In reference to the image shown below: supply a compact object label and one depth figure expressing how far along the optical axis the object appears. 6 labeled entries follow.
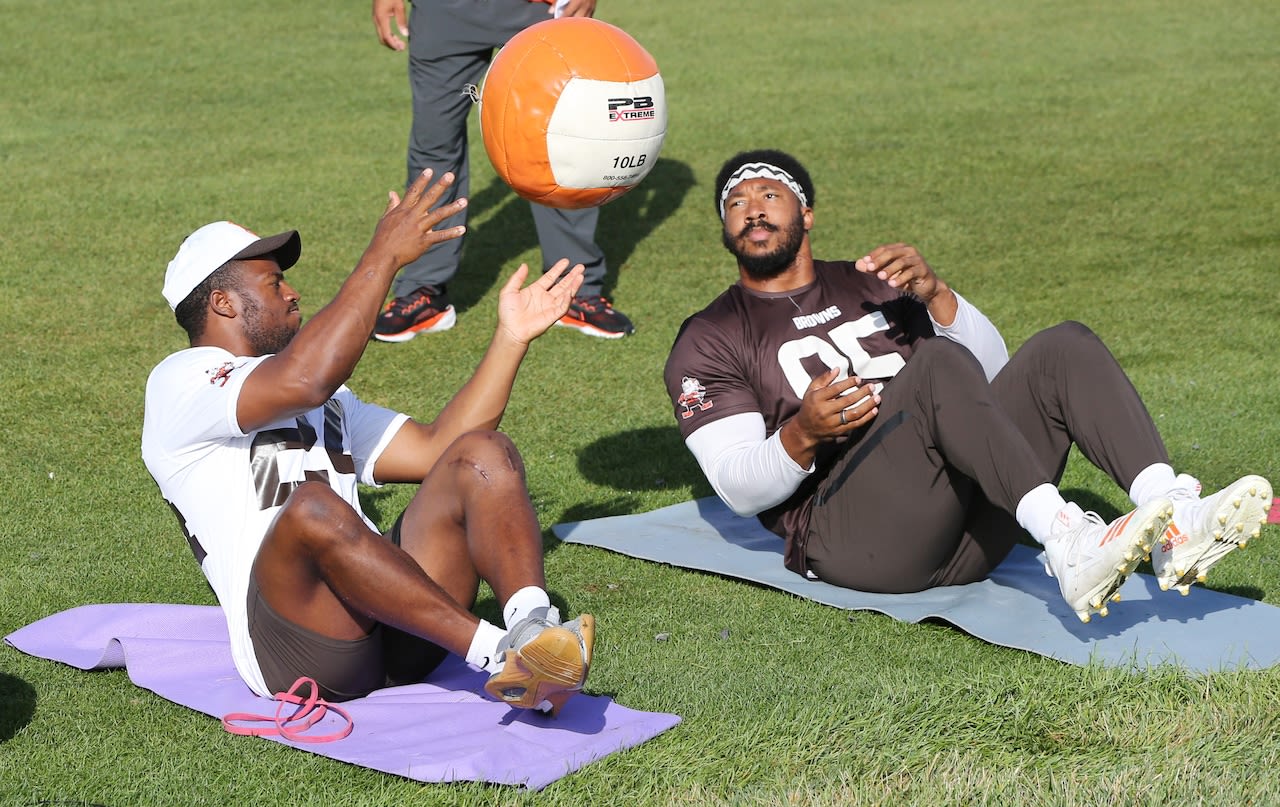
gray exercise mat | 9.43
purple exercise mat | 7.93
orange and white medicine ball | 11.49
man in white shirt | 7.95
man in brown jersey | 8.85
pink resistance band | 8.28
